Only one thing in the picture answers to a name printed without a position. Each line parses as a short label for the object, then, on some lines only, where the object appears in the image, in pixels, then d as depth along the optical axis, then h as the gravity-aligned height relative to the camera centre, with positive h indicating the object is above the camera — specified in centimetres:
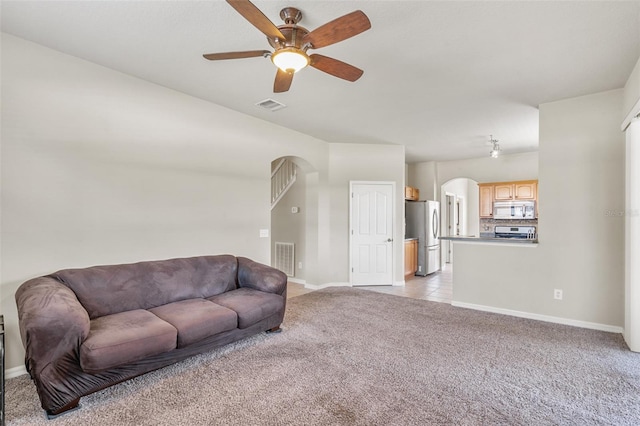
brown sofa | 200 -86
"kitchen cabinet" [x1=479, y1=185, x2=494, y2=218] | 690 +31
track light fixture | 543 +120
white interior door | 590 -42
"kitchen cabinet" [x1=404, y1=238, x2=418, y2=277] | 652 -92
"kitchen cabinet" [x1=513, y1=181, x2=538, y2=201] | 642 +49
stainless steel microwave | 650 +9
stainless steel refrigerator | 696 -35
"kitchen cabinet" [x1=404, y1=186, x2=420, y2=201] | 698 +46
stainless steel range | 633 -36
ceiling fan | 175 +108
